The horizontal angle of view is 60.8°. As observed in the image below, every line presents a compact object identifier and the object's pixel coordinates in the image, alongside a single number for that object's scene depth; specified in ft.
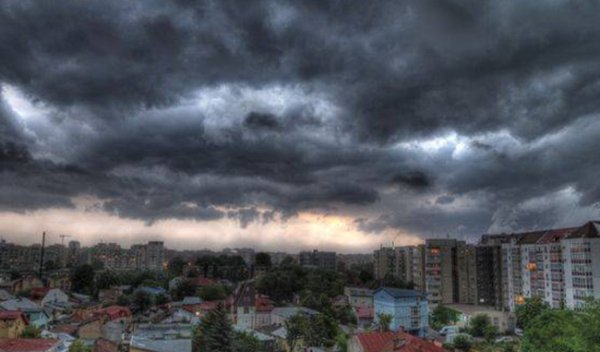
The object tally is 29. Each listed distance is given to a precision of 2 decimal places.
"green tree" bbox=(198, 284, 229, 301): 383.45
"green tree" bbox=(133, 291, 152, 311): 353.51
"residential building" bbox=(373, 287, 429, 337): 284.20
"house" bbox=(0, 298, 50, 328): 254.47
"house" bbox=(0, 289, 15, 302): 301.67
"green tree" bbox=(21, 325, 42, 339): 197.69
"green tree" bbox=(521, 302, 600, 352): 105.40
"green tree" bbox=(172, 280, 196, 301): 410.10
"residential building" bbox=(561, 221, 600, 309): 277.85
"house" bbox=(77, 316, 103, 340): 239.71
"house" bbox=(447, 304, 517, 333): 295.69
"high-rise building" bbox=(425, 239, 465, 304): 409.69
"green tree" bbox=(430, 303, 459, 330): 324.19
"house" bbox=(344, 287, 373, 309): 379.96
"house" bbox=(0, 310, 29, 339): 202.28
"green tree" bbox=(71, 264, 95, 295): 469.57
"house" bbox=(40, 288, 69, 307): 352.53
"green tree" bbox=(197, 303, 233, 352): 172.76
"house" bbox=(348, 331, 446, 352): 144.97
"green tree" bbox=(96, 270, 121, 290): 479.00
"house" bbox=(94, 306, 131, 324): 262.28
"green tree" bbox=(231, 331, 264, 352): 182.80
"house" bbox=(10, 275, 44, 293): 409.69
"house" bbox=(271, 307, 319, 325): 280.86
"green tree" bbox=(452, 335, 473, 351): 225.62
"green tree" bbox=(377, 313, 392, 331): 251.91
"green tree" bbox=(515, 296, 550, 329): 250.37
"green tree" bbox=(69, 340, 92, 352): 160.86
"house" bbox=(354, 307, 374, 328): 305.73
